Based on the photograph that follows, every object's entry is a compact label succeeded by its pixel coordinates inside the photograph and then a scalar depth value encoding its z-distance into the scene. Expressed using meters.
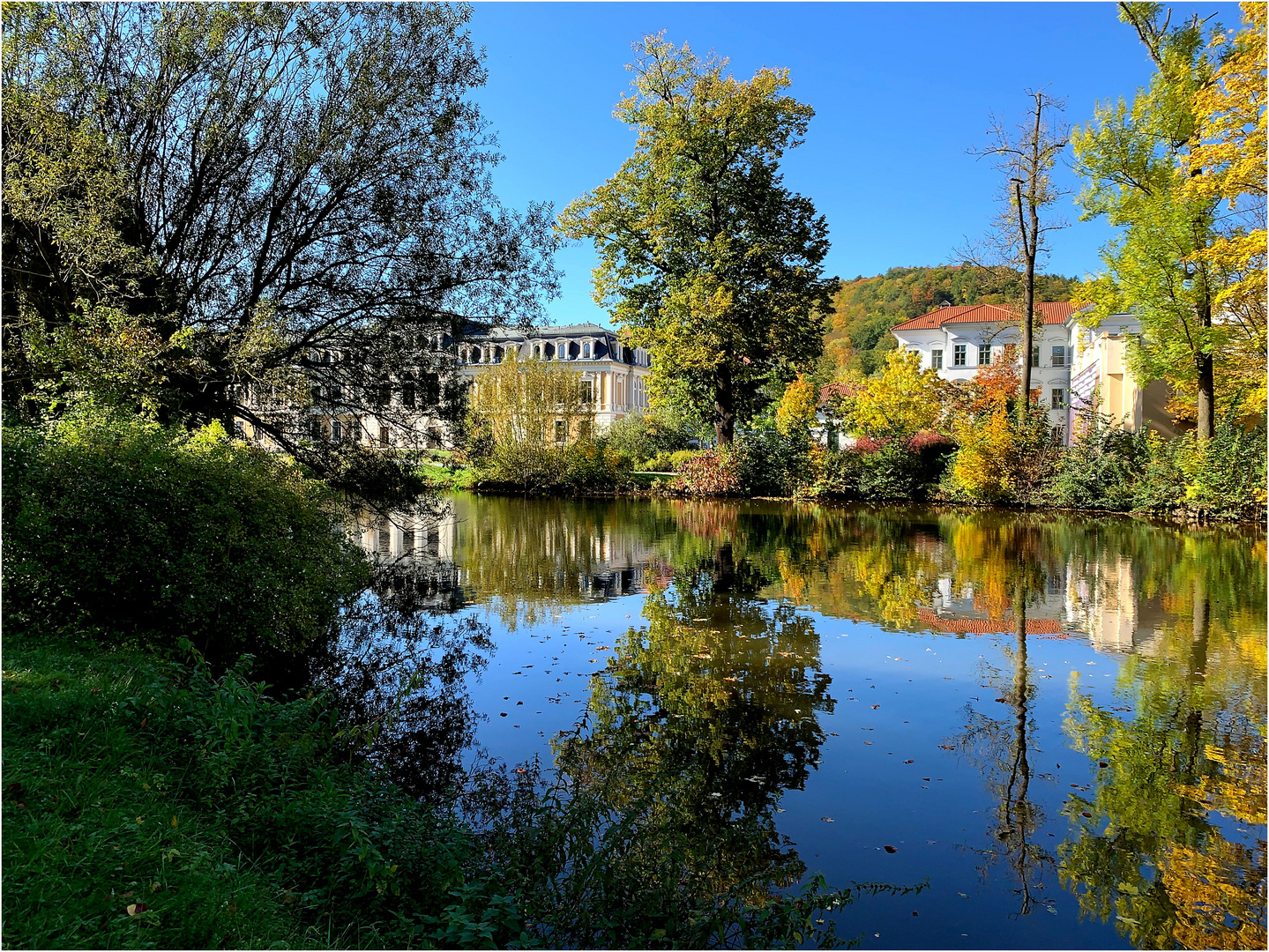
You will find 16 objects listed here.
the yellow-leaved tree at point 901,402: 31.78
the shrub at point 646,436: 40.59
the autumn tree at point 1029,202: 29.09
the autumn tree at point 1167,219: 21.61
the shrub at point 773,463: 33.56
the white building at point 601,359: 65.56
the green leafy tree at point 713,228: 30.19
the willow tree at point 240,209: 10.79
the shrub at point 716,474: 33.34
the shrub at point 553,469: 35.66
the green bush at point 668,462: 35.19
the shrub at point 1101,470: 25.91
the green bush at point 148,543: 6.71
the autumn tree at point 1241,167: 17.67
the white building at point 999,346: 48.44
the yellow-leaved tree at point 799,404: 34.78
